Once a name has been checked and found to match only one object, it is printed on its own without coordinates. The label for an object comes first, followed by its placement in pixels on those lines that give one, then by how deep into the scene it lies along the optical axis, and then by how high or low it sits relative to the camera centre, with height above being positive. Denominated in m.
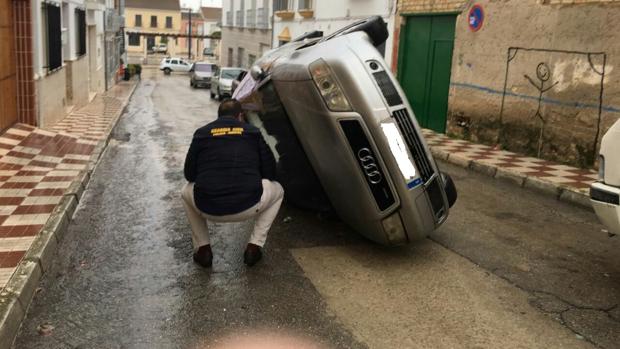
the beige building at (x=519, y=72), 10.13 -0.16
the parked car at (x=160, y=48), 84.79 -0.41
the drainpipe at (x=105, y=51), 27.85 -0.41
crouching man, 4.73 -1.03
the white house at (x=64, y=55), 12.20 -0.37
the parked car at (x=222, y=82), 25.70 -1.42
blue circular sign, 12.94 +0.94
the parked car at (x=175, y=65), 52.09 -1.62
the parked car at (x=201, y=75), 35.53 -1.57
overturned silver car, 4.95 -0.70
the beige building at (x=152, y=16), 85.44 +4.01
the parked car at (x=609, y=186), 4.44 -0.87
